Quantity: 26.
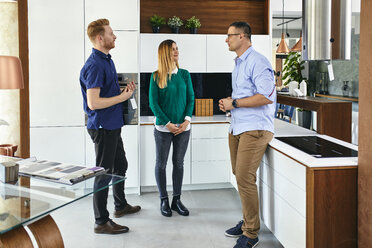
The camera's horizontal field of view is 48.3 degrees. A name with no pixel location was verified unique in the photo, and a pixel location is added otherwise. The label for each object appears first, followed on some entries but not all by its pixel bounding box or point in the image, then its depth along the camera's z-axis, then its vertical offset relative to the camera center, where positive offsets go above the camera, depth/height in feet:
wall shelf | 26.76 -0.19
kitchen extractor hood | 12.46 +2.02
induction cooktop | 9.60 -1.31
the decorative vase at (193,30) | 17.92 +2.80
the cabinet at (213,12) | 18.31 +3.73
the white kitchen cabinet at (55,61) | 15.43 +1.27
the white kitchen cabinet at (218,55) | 17.79 +1.72
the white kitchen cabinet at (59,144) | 15.85 -1.89
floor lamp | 11.21 +0.58
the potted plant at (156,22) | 17.71 +3.10
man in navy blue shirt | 11.58 -0.26
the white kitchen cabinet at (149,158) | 16.56 -2.57
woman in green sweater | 13.52 -0.54
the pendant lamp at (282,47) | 27.55 +3.20
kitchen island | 8.70 -2.26
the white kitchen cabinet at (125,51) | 15.85 +1.67
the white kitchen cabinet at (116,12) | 15.67 +3.13
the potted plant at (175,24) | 17.74 +3.04
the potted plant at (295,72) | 22.59 +1.27
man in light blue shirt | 10.73 -0.60
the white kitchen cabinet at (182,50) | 17.33 +1.88
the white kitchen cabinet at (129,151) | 16.20 -2.22
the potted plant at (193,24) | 17.90 +3.05
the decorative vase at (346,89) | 31.04 +0.47
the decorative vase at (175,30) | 17.76 +2.78
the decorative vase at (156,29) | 17.70 +2.81
